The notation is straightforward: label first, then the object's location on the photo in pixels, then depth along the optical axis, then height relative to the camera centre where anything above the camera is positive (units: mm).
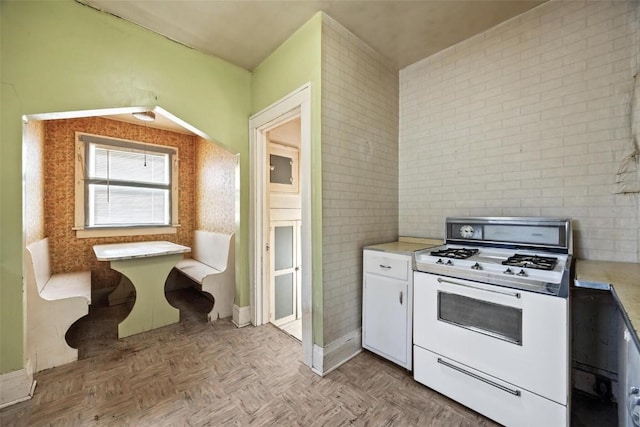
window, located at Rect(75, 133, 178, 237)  3478 +392
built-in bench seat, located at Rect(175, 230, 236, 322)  2980 -739
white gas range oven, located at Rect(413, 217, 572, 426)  1325 -656
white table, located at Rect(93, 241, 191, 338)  2609 -703
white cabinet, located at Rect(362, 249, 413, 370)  1992 -771
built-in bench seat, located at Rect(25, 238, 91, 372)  2016 -845
